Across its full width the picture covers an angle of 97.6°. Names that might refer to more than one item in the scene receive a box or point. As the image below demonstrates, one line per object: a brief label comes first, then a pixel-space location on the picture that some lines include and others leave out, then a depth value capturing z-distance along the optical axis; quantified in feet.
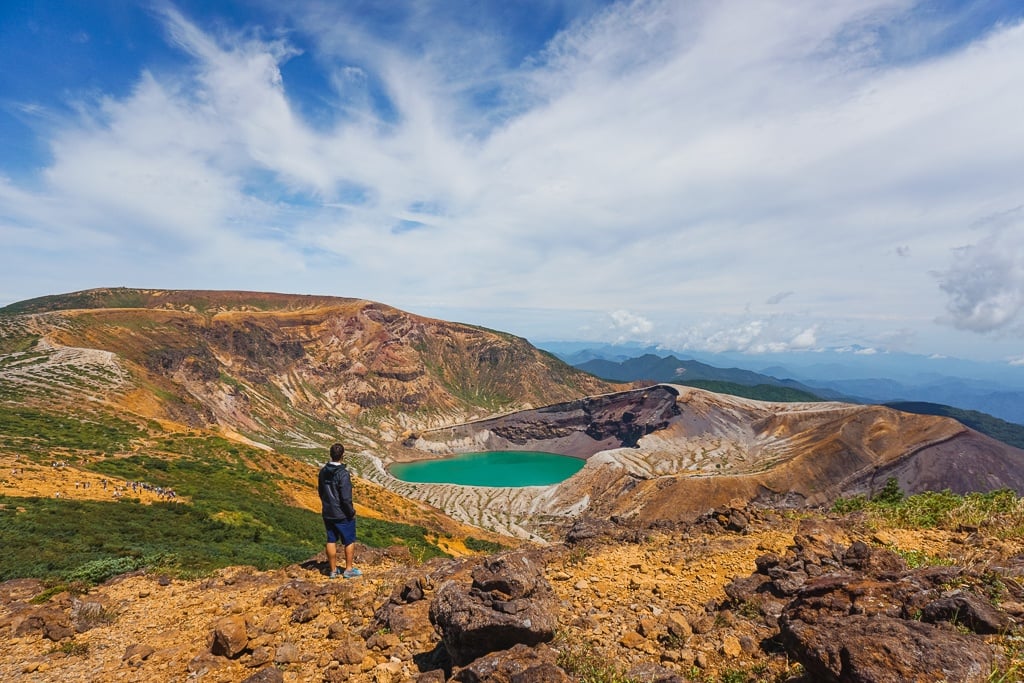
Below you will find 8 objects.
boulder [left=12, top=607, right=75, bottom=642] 26.43
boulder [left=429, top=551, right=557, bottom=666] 18.17
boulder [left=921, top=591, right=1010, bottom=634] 14.55
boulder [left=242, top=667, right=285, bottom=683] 19.13
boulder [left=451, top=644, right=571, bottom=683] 15.01
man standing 31.63
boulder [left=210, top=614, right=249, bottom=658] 21.85
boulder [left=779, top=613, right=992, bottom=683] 11.90
